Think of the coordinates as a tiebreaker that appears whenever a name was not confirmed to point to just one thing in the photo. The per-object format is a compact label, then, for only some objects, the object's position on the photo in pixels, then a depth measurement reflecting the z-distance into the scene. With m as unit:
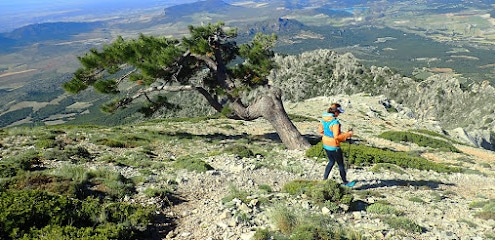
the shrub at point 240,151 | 17.41
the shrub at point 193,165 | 14.07
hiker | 11.87
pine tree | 20.69
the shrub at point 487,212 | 10.23
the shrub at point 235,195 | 10.59
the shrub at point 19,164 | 11.61
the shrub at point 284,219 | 8.53
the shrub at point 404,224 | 8.99
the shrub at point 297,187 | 11.26
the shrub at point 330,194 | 10.14
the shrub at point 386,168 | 16.11
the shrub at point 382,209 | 10.12
